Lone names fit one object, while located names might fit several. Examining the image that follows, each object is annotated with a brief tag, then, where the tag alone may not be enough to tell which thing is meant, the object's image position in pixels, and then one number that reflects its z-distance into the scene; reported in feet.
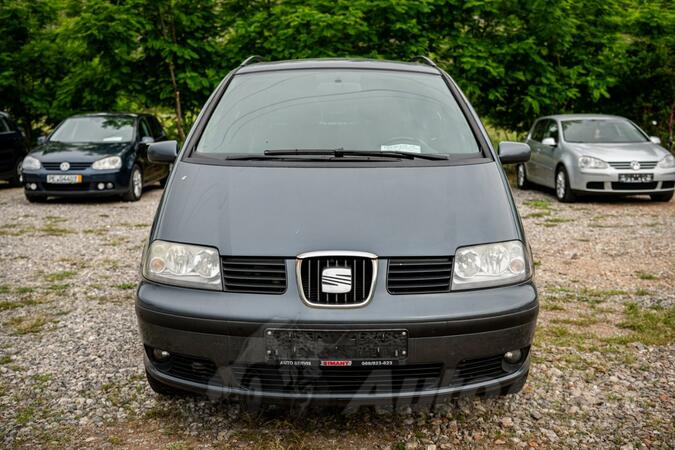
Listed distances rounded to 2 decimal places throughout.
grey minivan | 8.78
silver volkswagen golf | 36.81
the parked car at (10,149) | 45.57
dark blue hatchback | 37.47
